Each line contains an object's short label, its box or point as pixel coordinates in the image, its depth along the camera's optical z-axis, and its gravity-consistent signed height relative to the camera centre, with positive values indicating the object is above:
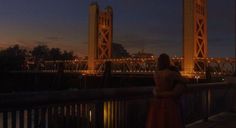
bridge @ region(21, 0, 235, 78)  43.78 +3.28
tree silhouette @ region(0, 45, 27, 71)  81.83 +1.18
